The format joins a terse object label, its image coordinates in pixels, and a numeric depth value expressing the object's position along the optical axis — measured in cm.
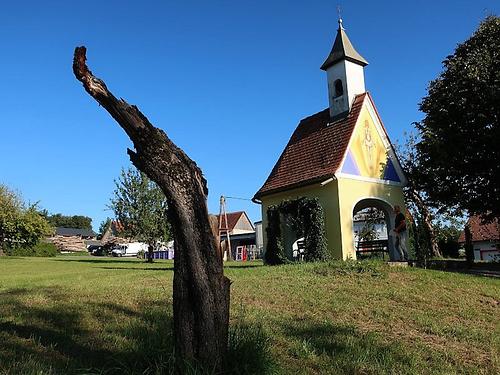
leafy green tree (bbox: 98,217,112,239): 11699
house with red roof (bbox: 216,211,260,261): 5800
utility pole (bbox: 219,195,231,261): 4556
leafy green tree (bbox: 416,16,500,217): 2016
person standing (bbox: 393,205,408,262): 1848
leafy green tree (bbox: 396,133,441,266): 1908
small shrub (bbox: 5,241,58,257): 5112
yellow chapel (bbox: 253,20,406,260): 1875
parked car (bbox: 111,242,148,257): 7600
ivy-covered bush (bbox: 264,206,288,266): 1930
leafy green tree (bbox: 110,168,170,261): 3512
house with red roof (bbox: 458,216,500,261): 5091
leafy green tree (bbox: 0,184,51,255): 4662
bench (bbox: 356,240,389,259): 2153
